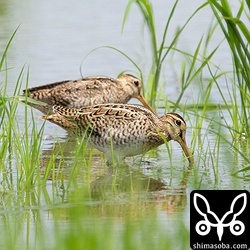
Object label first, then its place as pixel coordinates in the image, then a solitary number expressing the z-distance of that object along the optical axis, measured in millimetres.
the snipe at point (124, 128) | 18281
